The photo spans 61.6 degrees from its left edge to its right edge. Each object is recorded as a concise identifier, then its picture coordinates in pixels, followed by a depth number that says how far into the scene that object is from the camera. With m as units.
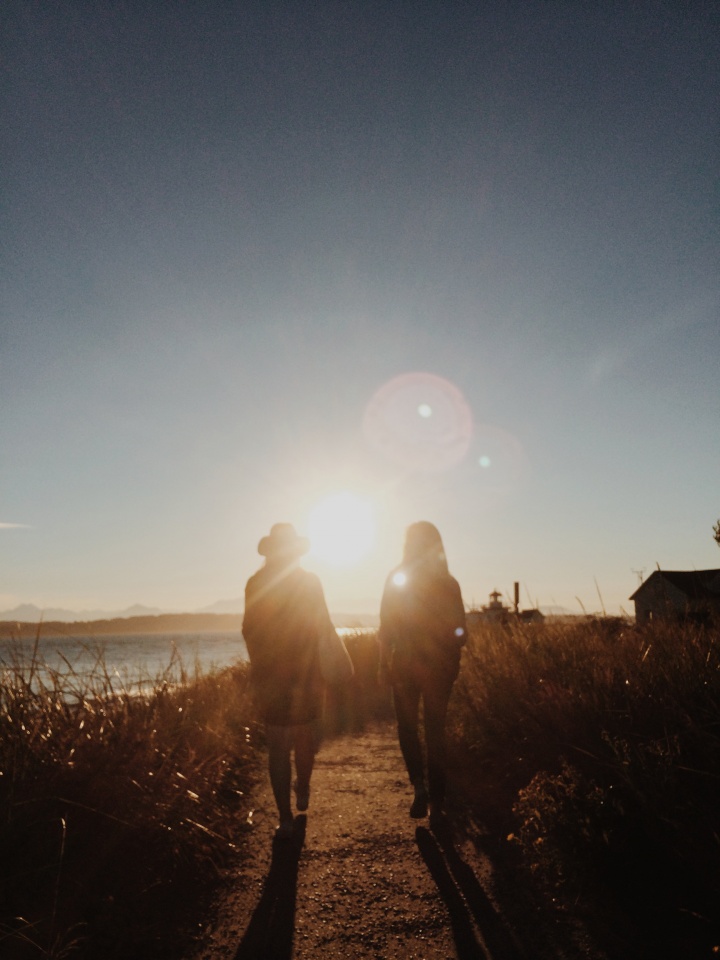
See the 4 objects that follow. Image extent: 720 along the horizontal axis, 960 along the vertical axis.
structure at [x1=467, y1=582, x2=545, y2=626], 11.88
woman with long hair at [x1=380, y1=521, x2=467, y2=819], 4.68
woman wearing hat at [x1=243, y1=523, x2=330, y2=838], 4.41
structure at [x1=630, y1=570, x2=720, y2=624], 6.10
